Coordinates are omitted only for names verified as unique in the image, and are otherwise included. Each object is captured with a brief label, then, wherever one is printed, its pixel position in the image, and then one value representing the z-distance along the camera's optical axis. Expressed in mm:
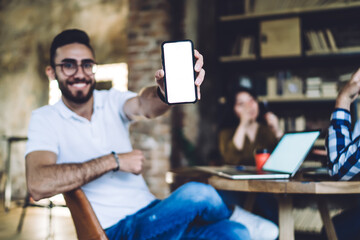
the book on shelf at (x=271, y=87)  3342
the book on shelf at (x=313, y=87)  3238
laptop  1297
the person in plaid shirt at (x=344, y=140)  1196
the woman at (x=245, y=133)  2614
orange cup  1638
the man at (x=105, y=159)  1136
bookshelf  3247
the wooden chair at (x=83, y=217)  1081
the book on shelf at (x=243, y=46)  3422
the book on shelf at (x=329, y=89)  3170
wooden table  1130
